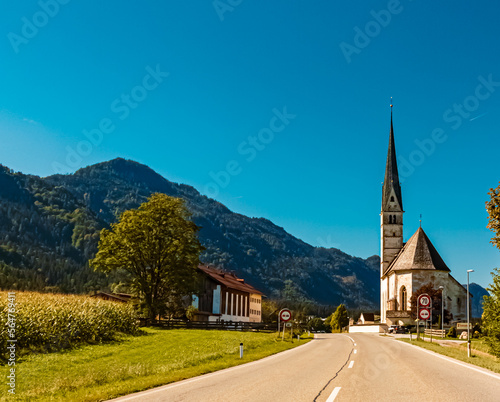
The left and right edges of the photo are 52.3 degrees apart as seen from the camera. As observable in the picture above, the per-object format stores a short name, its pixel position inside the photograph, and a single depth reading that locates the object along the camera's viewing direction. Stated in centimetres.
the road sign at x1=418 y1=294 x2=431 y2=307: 3758
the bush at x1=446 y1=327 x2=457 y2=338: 5464
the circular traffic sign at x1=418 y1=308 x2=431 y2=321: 3577
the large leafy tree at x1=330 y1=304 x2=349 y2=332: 13274
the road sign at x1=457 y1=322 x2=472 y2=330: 5959
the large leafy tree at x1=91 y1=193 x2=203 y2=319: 5297
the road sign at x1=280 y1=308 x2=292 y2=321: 3397
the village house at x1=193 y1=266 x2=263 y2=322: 7131
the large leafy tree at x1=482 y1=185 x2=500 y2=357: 2172
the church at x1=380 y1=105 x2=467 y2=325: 8706
